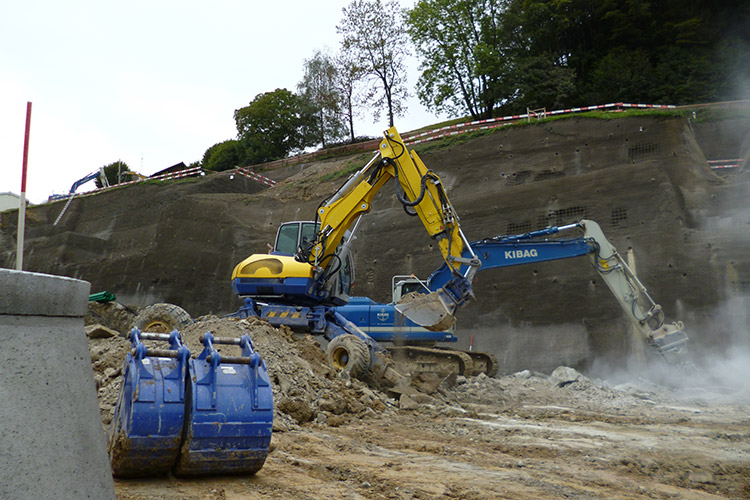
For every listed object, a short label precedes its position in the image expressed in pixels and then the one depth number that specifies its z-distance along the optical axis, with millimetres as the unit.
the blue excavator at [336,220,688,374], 11312
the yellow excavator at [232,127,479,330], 9961
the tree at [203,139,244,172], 38219
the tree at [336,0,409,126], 34438
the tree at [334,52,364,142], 35062
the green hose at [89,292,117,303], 19203
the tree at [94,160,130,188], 46697
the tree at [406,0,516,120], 33031
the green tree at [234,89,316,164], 38594
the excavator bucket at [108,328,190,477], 3549
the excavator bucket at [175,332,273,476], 3639
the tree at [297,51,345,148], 36438
